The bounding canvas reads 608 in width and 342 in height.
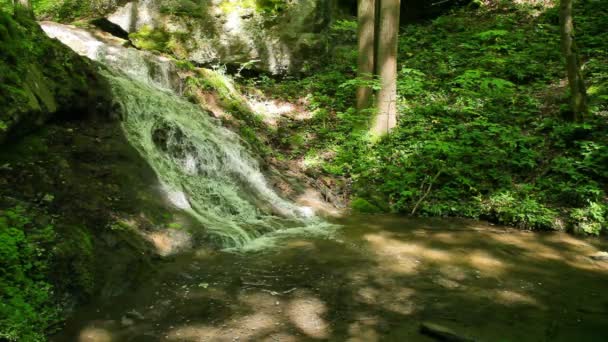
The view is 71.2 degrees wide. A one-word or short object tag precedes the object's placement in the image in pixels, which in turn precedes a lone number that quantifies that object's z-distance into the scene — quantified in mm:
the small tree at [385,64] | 10188
